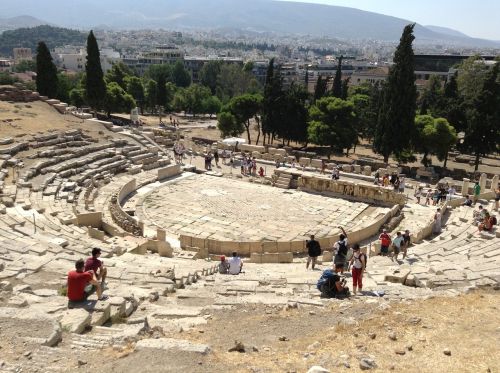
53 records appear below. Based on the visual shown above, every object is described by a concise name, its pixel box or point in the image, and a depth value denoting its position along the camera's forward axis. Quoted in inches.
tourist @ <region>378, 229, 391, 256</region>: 732.7
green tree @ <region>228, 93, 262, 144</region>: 1915.6
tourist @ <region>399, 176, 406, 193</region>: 1109.7
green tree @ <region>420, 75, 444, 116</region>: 1950.1
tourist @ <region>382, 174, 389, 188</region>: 1139.3
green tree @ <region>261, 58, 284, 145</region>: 1779.0
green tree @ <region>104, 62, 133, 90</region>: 2454.5
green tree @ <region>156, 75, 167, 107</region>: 2625.5
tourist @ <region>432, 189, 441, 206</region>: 1030.4
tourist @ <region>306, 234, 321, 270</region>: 633.0
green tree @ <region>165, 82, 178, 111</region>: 3184.5
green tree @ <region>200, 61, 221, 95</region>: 4800.7
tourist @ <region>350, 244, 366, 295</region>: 492.7
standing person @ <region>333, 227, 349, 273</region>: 578.6
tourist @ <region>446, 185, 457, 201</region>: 1048.4
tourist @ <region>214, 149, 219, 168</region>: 1352.1
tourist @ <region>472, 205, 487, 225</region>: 828.8
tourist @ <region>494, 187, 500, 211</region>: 904.3
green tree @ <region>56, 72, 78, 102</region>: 2196.9
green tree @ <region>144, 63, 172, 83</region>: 4620.6
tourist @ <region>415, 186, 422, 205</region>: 1069.5
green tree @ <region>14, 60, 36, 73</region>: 5428.2
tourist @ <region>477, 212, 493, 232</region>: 777.1
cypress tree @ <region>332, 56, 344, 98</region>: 2532.0
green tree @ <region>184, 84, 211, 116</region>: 3194.6
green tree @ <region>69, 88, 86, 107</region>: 2190.0
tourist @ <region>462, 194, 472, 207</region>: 975.6
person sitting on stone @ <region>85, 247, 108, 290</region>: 456.8
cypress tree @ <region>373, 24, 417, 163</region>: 1384.1
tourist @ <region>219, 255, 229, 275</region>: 625.6
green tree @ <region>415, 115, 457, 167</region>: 1456.7
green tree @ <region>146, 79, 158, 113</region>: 2847.0
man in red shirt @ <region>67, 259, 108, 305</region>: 398.0
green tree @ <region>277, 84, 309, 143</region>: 1796.3
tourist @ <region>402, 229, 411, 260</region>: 692.1
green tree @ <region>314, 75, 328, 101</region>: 2298.2
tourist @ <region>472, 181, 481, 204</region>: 1000.2
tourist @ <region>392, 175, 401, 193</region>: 1117.7
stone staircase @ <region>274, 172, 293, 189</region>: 1180.5
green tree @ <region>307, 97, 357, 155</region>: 1656.0
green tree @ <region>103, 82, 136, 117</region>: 1902.4
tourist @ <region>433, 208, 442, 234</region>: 855.1
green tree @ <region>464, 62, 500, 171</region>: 1427.2
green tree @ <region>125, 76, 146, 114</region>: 2802.7
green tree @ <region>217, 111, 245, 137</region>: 1850.4
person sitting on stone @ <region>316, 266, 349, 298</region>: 480.1
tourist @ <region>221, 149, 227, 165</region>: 1407.5
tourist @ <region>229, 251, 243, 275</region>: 622.5
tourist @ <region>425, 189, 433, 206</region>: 1049.3
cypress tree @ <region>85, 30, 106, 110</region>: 1710.8
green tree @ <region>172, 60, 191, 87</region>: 4867.1
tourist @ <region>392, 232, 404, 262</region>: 687.9
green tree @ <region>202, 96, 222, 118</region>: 3193.9
